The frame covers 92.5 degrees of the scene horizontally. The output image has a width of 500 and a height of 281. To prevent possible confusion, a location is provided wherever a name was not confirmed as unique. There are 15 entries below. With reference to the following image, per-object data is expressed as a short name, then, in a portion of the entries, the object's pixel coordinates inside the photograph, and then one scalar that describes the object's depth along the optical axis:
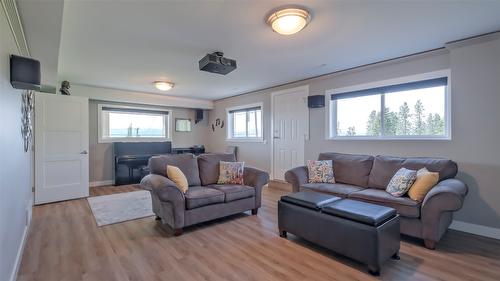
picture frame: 7.09
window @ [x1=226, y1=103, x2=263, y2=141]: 6.10
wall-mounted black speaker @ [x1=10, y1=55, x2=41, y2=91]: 1.93
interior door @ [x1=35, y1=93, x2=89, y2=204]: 4.11
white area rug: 3.44
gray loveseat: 2.81
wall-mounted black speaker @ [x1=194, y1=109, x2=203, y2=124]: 7.39
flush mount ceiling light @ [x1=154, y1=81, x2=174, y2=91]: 4.89
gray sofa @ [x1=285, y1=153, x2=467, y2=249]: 2.41
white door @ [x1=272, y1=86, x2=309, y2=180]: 4.95
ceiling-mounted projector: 3.21
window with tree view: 3.34
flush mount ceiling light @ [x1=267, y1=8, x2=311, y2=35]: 2.23
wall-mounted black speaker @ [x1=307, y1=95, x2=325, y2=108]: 4.60
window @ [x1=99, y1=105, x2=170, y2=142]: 5.93
